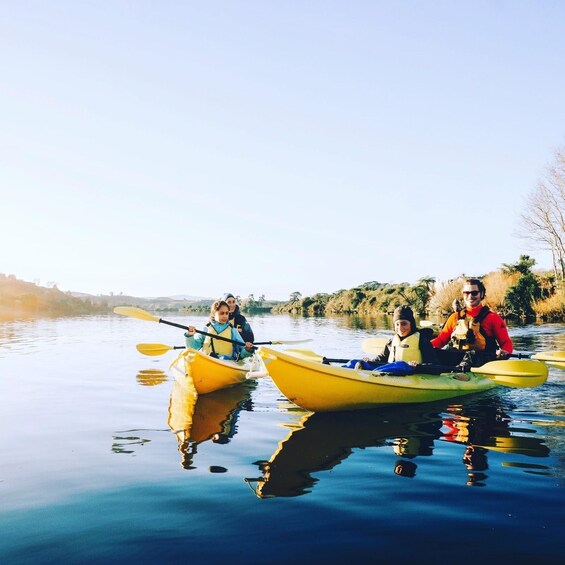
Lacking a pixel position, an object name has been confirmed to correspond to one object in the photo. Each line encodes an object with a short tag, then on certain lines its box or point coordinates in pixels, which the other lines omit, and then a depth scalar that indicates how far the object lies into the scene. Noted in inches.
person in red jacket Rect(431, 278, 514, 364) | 333.1
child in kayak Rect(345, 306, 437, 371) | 286.8
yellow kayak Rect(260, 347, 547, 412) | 239.0
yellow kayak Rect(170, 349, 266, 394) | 320.2
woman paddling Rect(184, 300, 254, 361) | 354.3
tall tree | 1113.4
